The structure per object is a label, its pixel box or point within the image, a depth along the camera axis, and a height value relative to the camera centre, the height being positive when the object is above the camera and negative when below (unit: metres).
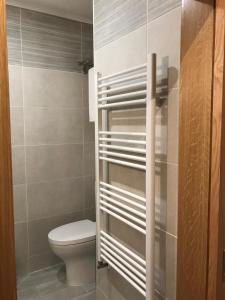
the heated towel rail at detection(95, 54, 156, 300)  1.15 -0.18
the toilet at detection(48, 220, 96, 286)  2.28 -1.03
